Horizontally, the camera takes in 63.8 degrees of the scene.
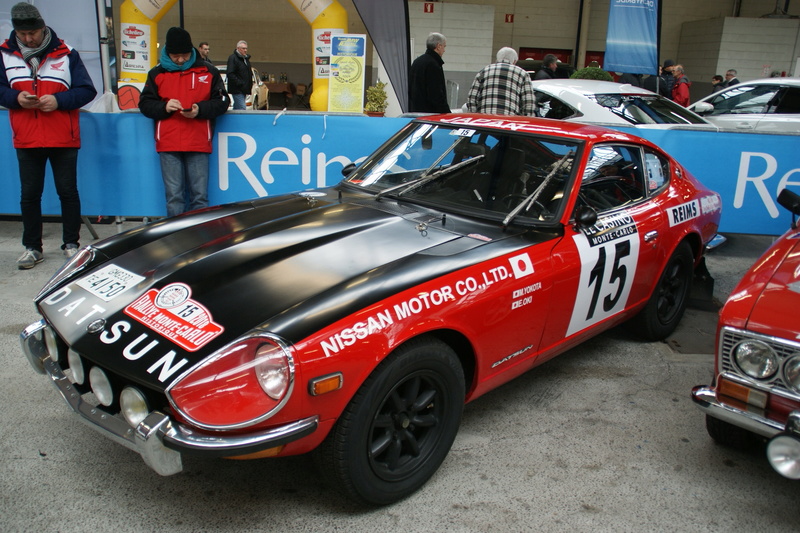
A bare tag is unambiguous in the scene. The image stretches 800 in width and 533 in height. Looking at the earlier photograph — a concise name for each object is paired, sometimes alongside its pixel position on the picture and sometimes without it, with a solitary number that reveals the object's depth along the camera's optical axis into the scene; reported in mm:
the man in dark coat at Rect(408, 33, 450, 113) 7266
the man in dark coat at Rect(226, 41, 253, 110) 11656
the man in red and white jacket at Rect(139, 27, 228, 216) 5402
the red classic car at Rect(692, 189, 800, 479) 2367
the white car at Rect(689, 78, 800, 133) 8641
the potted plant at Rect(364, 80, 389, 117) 8758
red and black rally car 2139
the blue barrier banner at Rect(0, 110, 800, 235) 5949
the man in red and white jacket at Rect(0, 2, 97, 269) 4977
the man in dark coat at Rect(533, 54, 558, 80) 10477
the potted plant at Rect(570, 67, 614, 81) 11224
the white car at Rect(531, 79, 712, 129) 7195
